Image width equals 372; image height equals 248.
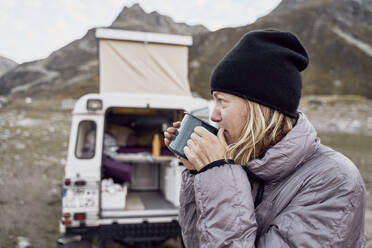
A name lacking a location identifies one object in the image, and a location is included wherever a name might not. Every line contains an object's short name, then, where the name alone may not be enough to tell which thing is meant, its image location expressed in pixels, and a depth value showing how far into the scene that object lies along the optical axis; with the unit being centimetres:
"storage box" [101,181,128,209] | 424
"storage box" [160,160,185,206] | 454
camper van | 394
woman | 94
